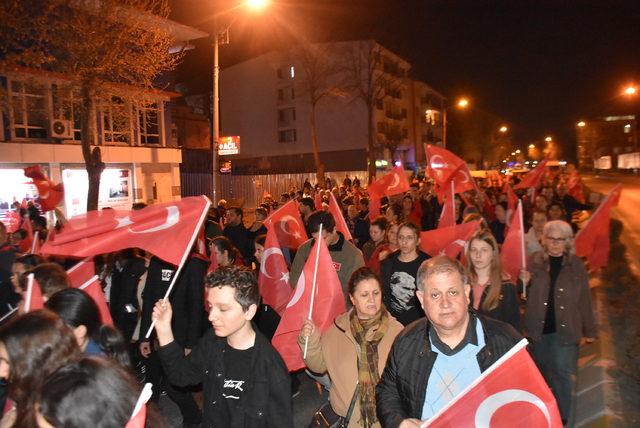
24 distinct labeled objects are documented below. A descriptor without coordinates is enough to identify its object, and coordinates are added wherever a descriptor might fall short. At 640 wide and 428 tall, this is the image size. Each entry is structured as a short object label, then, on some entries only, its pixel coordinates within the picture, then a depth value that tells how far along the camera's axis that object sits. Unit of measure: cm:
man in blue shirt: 267
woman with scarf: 338
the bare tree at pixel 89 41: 1502
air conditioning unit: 2261
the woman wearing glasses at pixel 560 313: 478
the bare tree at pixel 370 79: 3912
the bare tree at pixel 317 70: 4078
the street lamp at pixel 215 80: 1606
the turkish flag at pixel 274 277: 677
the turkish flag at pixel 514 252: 609
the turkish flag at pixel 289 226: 812
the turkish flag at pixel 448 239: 657
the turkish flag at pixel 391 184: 1154
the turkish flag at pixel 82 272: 482
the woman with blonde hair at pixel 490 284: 421
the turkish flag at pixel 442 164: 1013
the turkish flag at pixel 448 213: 881
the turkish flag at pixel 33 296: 348
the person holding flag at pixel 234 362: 308
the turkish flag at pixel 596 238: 696
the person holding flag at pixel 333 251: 573
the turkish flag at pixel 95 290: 420
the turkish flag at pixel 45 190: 991
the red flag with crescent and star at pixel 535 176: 1238
